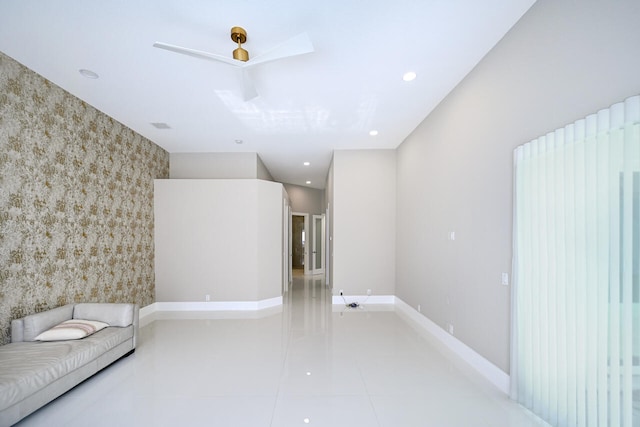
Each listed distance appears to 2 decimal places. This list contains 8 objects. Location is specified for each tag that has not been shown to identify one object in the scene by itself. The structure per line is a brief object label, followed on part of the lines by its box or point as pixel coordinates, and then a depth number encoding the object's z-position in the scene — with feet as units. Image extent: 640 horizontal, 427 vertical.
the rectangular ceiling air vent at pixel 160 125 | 13.77
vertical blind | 4.70
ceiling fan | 6.68
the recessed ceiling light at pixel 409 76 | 9.36
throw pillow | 8.51
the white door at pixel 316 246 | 31.55
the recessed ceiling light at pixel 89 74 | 9.20
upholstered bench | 6.49
